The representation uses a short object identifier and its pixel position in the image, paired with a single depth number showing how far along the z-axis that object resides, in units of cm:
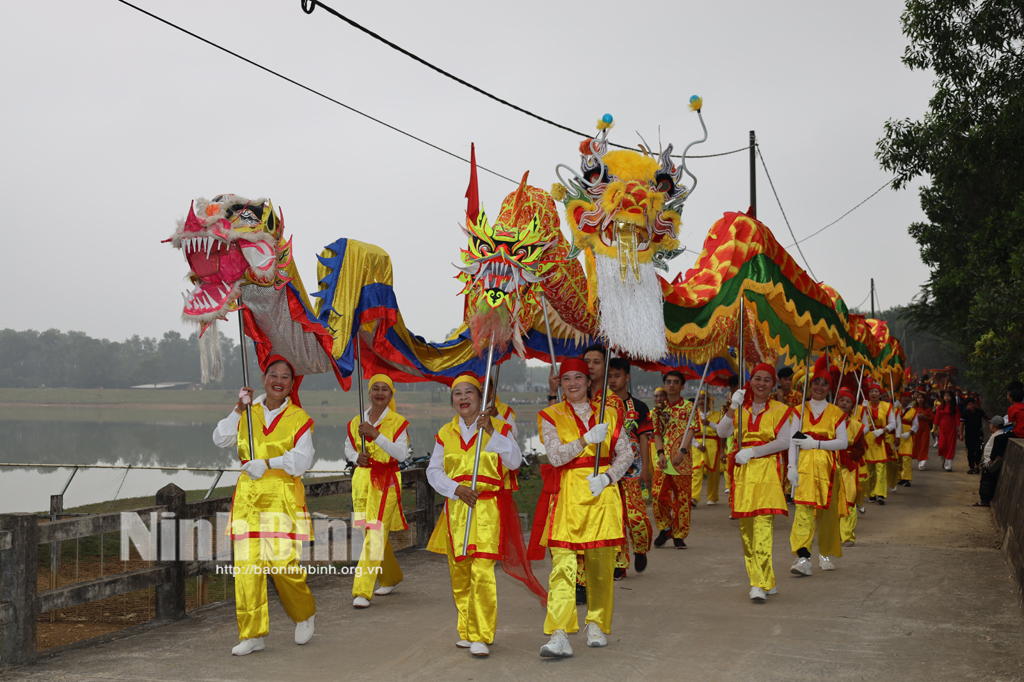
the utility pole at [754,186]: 1599
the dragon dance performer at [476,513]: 488
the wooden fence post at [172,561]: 558
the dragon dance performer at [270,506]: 488
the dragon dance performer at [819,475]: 718
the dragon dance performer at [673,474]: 869
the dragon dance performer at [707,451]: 1261
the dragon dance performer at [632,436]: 661
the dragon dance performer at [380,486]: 644
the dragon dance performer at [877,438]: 1223
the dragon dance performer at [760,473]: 633
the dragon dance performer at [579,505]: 488
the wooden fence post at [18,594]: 457
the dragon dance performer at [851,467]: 877
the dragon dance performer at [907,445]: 1533
